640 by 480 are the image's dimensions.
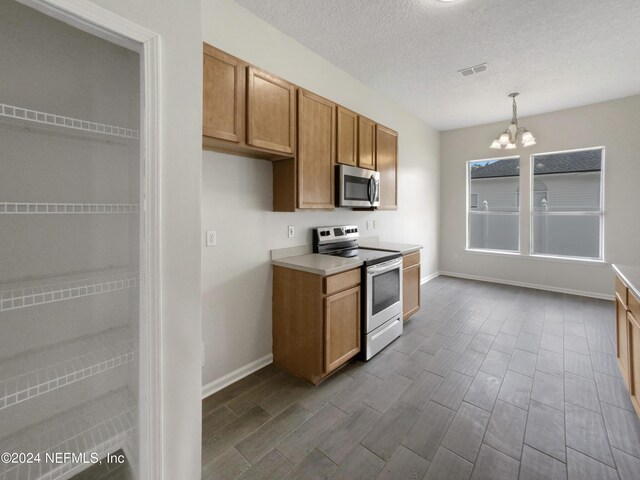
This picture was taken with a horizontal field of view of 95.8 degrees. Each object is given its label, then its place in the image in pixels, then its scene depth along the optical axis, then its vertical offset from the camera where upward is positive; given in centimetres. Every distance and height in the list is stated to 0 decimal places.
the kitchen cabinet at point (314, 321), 221 -70
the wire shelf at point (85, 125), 114 +46
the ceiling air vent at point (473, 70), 313 +183
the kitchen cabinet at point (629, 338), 182 -74
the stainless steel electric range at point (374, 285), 256 -47
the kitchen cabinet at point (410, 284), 326 -58
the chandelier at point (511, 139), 388 +132
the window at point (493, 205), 515 +55
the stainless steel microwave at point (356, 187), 281 +50
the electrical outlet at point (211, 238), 212 -2
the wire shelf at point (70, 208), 110 +12
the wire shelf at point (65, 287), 110 -21
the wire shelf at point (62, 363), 110 -54
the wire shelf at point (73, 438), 123 -89
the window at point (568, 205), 445 +48
